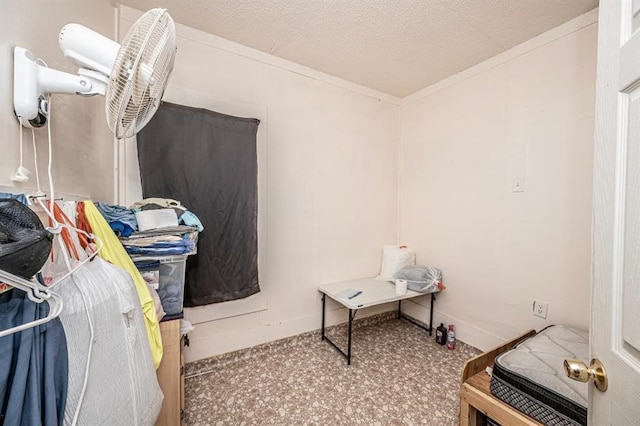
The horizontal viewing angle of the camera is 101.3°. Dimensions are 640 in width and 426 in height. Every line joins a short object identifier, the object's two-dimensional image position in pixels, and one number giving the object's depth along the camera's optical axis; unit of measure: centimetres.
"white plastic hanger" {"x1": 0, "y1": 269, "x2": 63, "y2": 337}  44
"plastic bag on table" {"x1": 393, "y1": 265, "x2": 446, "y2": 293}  237
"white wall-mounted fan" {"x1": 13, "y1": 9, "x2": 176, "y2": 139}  77
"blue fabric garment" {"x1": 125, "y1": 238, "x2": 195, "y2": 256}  124
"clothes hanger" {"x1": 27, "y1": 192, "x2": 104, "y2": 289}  65
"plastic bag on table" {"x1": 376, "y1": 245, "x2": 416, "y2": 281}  264
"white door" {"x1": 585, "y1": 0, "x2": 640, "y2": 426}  56
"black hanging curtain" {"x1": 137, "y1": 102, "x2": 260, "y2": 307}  173
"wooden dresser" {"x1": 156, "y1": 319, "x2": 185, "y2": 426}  119
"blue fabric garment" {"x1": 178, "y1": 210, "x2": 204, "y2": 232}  144
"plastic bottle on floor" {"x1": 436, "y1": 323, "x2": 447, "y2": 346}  232
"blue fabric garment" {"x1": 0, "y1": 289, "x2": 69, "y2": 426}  48
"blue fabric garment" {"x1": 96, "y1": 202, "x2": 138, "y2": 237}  121
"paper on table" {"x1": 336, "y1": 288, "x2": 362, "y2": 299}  219
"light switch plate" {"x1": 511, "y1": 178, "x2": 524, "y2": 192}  198
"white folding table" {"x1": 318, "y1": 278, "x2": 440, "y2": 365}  205
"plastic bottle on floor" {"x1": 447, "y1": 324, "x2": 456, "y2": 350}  225
